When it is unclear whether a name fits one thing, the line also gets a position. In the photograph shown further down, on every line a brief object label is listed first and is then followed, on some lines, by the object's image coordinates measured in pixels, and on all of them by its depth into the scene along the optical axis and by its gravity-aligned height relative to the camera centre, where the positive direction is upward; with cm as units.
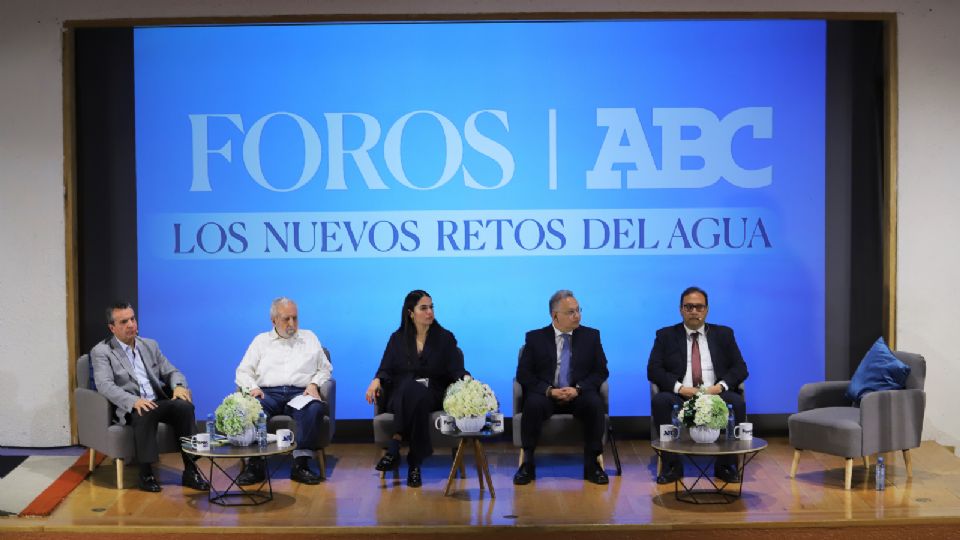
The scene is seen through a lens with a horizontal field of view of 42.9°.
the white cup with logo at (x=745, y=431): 642 -96
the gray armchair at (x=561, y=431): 688 -101
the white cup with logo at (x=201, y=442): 639 -98
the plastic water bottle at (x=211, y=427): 646 -92
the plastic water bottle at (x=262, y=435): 641 -95
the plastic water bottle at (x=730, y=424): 650 -93
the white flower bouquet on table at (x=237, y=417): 630 -84
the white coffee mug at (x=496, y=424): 662 -94
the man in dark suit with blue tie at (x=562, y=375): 686 -73
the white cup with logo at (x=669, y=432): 646 -97
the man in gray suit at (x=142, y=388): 671 -75
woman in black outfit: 701 -64
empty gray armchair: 657 -97
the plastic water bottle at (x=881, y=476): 659 -124
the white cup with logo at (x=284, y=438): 644 -97
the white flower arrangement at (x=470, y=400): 646 -79
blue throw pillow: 696 -72
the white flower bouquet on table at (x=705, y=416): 627 -86
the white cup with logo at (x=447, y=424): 666 -94
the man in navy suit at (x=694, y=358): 705 -64
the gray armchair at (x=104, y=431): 668 -97
